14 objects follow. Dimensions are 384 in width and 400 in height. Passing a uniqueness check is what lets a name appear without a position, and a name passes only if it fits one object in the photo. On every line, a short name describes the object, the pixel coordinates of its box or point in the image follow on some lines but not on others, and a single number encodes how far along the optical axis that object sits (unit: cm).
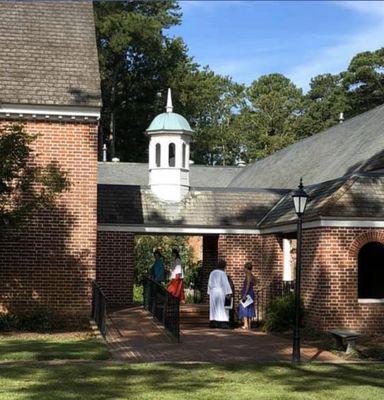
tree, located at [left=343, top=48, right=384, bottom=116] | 5503
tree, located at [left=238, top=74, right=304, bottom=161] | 6038
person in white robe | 1752
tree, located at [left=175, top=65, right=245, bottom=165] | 4838
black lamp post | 1225
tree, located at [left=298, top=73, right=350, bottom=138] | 5794
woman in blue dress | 1789
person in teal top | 2100
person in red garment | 1955
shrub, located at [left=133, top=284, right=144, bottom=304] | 2748
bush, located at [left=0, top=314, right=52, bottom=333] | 1606
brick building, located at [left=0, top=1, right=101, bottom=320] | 1681
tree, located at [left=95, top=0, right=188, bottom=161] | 4662
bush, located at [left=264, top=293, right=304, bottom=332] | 1711
